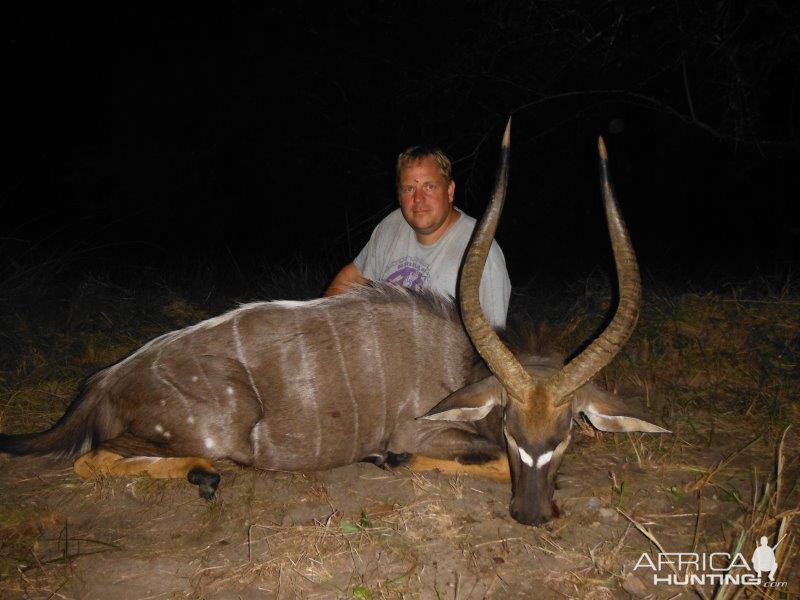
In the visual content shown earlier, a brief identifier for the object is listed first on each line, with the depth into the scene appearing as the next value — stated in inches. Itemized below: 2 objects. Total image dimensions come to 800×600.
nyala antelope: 86.7
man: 118.4
